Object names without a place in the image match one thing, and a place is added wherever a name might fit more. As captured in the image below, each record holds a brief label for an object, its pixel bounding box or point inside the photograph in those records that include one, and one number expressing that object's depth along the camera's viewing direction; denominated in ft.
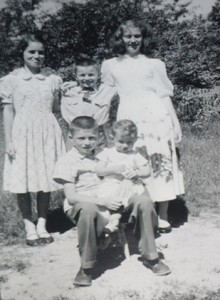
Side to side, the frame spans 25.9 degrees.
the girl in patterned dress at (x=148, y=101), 14.42
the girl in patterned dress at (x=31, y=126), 13.89
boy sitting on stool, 11.25
